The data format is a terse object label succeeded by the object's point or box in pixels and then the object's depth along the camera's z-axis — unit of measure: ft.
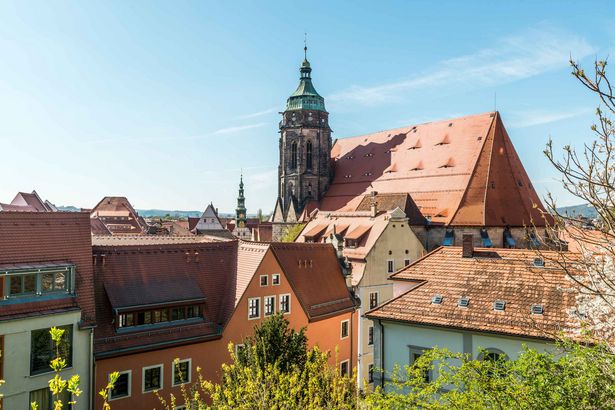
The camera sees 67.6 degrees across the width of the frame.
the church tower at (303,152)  171.53
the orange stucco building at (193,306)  56.80
